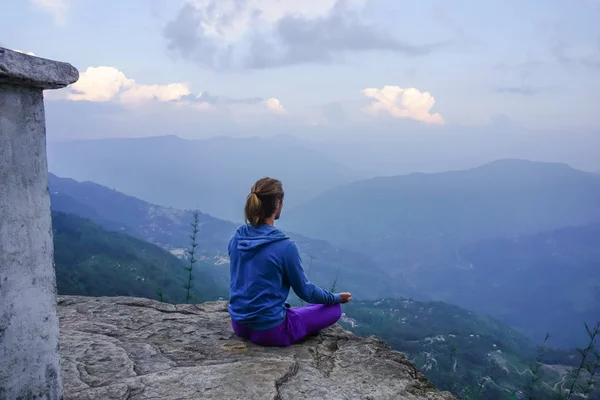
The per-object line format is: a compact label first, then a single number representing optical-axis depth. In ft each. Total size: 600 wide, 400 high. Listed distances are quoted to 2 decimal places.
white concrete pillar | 8.42
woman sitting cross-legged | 13.75
